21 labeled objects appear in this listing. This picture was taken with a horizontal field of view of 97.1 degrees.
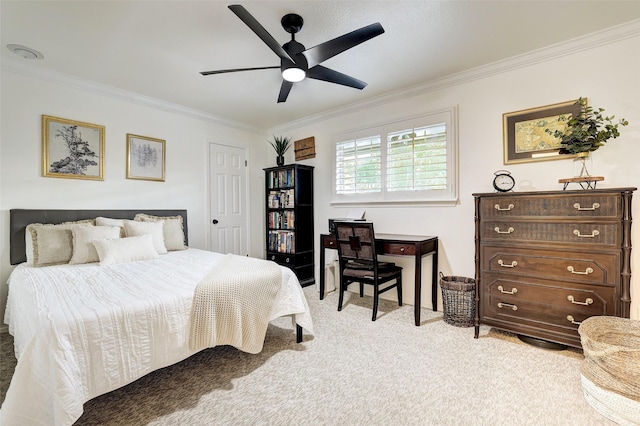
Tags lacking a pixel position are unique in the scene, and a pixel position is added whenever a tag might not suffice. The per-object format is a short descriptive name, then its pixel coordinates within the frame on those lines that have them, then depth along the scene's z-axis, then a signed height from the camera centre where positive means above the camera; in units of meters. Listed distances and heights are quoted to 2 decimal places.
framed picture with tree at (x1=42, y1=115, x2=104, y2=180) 2.82 +0.66
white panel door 4.19 +0.18
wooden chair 2.75 -0.51
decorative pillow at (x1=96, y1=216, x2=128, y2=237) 2.91 -0.11
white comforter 1.16 -0.60
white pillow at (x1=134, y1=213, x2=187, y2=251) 3.27 -0.22
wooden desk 2.65 -0.38
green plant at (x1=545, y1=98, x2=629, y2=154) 2.09 +0.60
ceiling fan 1.75 +1.10
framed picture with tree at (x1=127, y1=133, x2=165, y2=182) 3.38 +0.66
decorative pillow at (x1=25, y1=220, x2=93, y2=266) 2.50 -0.29
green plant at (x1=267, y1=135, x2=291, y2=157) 4.45 +1.07
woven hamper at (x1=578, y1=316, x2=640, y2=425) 1.42 -0.88
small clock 2.60 +0.28
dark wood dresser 1.88 -0.37
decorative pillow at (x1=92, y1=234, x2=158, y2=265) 2.53 -0.36
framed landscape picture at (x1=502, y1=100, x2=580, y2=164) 2.42 +0.71
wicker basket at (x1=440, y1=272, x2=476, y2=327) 2.59 -0.86
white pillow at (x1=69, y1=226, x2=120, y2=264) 2.56 -0.28
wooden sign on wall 4.26 +0.97
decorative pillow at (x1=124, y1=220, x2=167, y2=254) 2.96 -0.21
